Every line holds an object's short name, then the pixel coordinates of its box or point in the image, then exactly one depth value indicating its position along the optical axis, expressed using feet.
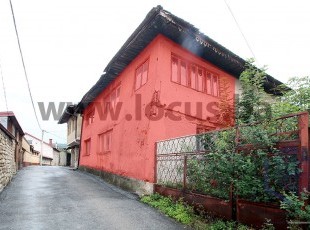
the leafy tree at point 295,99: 16.57
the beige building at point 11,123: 59.93
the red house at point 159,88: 27.58
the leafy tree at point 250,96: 20.51
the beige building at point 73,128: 72.28
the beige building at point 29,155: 97.81
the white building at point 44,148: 153.48
